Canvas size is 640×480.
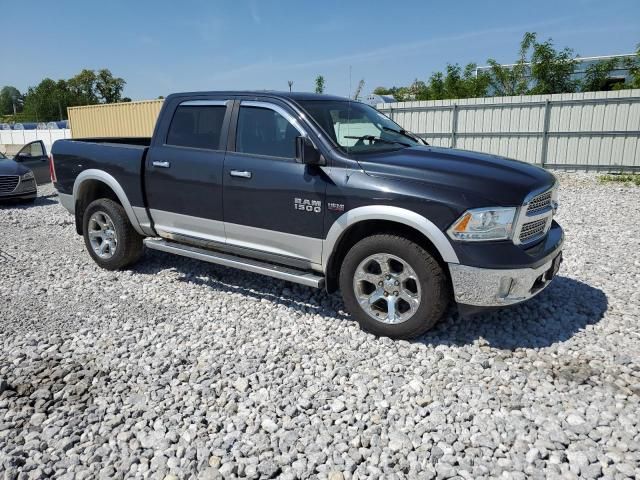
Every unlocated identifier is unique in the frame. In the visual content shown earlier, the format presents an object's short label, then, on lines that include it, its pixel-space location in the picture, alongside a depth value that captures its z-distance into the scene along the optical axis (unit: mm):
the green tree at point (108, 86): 73000
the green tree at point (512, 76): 19516
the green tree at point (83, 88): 72750
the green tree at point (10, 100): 120325
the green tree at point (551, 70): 18594
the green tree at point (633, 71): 16641
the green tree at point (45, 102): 74000
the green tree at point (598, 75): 18562
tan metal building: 21547
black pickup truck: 3609
